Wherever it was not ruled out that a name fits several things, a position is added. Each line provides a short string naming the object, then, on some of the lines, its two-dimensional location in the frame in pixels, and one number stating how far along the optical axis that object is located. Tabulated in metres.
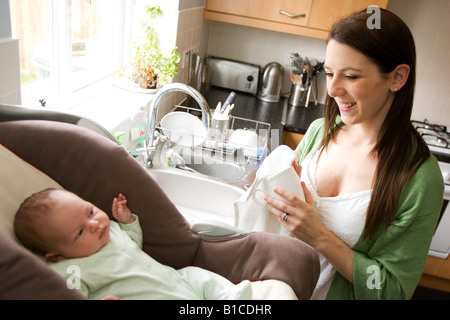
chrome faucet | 1.29
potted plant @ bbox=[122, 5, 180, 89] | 1.91
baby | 0.81
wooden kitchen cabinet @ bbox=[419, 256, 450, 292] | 2.54
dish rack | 1.64
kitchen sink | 1.50
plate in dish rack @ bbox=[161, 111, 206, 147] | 1.62
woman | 0.96
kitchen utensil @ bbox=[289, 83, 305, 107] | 2.72
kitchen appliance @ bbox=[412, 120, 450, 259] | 2.27
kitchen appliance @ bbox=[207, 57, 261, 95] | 2.82
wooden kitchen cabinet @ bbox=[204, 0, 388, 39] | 2.36
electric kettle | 2.74
